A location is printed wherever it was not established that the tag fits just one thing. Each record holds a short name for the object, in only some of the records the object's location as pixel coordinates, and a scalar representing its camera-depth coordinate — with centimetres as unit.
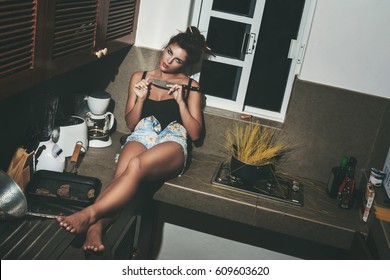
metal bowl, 162
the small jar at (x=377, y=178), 217
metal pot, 225
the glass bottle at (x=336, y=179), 234
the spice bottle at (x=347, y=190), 224
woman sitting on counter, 219
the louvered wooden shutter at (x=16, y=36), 133
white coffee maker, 246
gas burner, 226
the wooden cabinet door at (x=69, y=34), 161
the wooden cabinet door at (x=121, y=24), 217
